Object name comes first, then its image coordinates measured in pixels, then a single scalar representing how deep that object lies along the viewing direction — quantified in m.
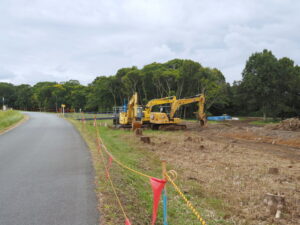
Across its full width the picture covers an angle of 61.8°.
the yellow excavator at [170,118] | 25.12
